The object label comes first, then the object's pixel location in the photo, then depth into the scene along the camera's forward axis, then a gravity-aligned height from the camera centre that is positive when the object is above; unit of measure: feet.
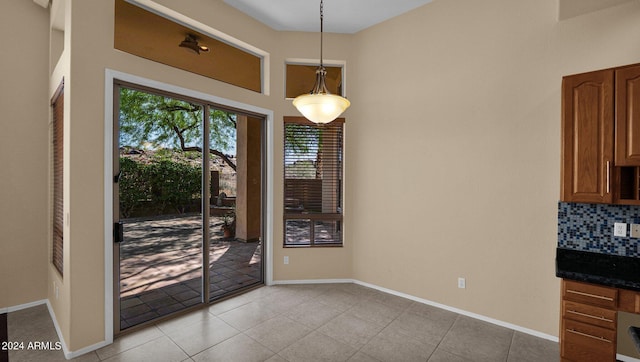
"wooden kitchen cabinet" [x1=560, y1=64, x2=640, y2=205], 7.05 +1.16
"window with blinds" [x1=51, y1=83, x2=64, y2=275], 9.06 +0.06
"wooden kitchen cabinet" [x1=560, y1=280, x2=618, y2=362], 6.78 -3.57
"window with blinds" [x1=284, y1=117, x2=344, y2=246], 13.43 -0.01
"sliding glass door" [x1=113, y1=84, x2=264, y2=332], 9.20 -0.69
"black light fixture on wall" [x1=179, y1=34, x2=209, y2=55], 10.48 +5.13
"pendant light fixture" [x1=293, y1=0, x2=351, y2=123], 7.80 +2.14
